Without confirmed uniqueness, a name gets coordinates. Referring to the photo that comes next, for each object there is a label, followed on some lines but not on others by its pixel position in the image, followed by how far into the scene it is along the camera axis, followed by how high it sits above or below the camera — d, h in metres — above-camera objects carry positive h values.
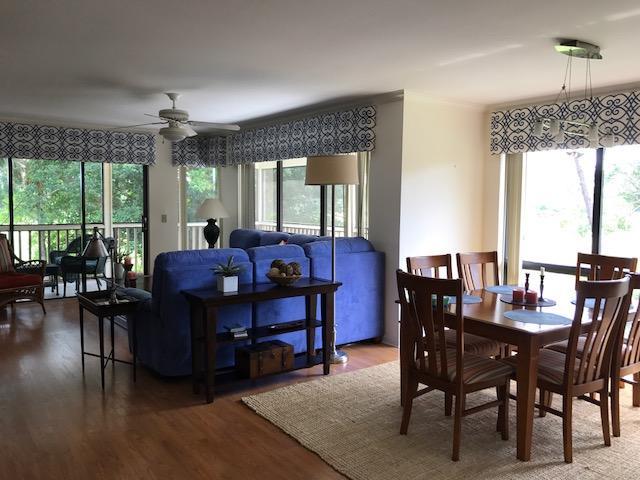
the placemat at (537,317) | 2.94 -0.62
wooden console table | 3.57 -0.86
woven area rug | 2.75 -1.35
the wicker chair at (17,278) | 5.80 -0.84
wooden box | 3.85 -1.13
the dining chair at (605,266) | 3.78 -0.42
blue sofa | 3.88 -0.78
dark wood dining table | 2.77 -0.72
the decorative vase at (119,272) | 5.83 -0.77
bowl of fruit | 4.00 -0.52
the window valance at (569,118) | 4.36 +0.78
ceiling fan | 4.91 +0.75
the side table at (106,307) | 3.77 -0.75
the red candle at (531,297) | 3.41 -0.58
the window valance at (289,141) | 5.24 +0.77
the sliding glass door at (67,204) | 6.85 -0.02
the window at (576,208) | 4.70 +0.00
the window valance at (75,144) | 6.51 +0.76
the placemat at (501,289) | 3.77 -0.59
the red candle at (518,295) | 3.47 -0.58
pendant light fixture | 3.28 +0.98
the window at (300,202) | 5.79 +0.04
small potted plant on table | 3.78 -0.52
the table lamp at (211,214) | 6.54 -0.12
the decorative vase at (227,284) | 3.77 -0.57
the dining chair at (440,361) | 2.78 -0.87
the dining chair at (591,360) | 2.70 -0.81
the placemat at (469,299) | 3.43 -0.61
